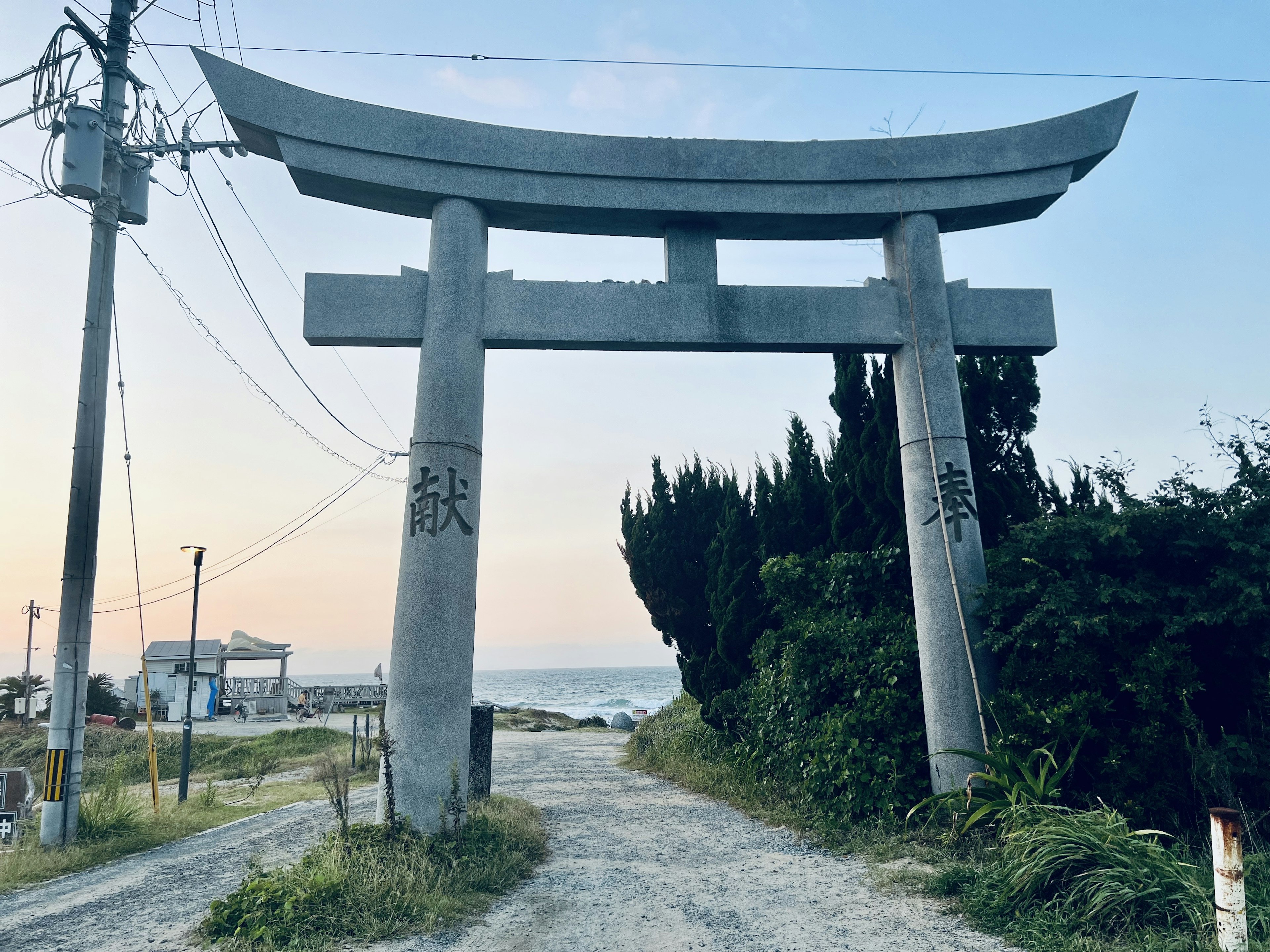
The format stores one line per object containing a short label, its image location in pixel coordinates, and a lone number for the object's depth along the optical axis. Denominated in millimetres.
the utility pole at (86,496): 8031
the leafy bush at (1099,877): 4559
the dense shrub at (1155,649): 6016
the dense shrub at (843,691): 7375
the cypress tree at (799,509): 11102
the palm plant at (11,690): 25703
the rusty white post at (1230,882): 3910
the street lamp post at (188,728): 12609
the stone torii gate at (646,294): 6871
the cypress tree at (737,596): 11570
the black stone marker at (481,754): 9641
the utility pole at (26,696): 24781
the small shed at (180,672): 30875
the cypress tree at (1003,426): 9047
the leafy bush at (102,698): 24922
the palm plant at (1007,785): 5984
